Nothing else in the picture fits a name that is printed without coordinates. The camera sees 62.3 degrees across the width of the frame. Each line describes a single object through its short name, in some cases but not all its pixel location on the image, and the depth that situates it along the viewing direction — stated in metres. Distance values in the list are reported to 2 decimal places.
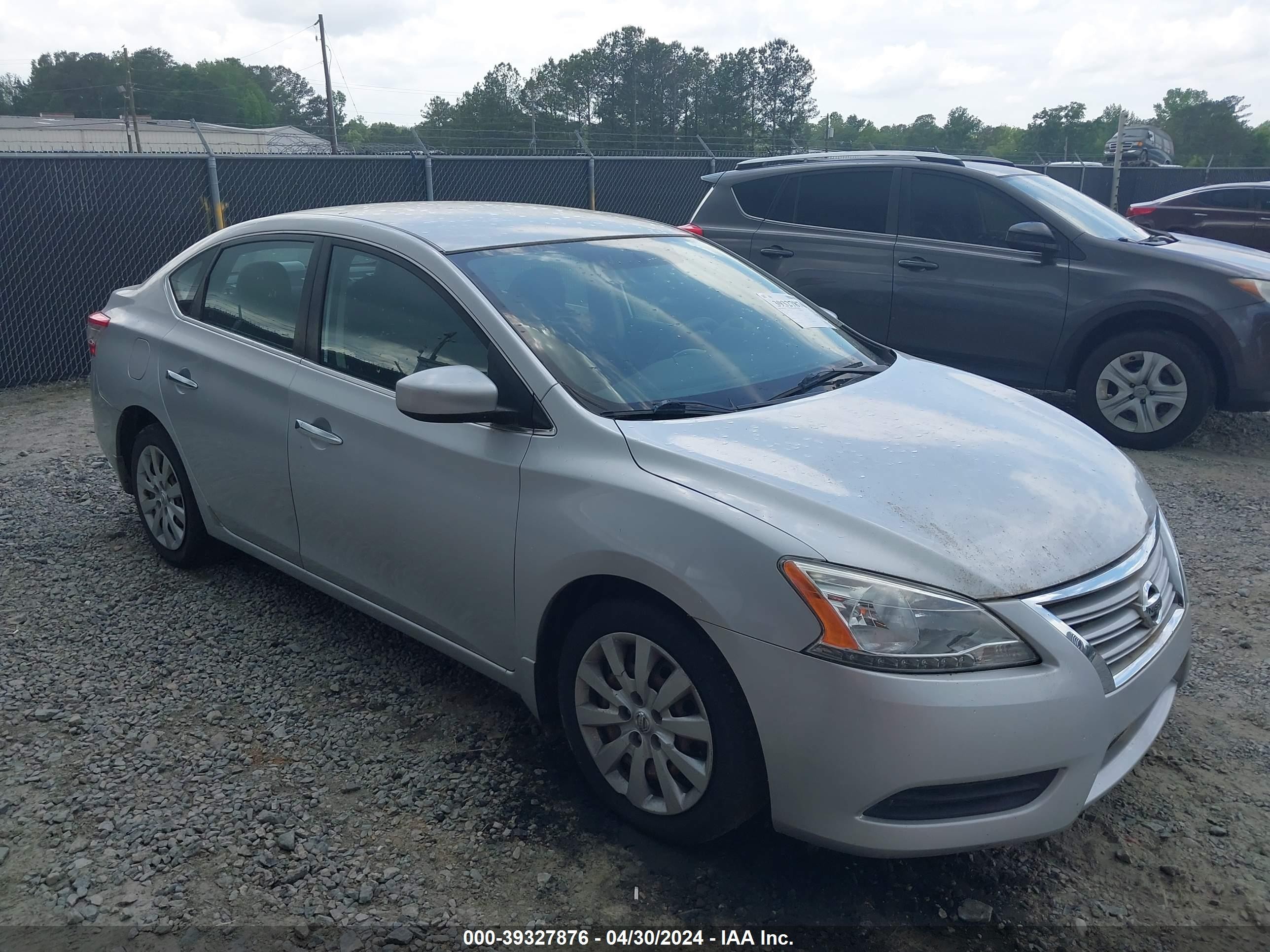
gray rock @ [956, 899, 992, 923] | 2.62
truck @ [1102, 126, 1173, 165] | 27.17
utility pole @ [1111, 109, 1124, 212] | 17.88
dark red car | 13.73
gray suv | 6.60
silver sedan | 2.41
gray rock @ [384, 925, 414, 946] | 2.56
